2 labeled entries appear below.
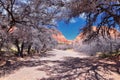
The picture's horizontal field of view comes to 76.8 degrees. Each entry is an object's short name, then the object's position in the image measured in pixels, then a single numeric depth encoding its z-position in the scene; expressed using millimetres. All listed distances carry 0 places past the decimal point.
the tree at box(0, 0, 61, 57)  5234
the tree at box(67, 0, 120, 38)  4293
